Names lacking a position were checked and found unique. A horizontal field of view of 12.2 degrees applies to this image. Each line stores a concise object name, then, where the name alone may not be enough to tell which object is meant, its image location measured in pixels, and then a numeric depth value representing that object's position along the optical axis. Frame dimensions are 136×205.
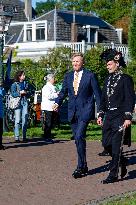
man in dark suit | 10.04
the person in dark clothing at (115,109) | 9.49
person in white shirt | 15.98
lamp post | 17.50
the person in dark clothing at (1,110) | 13.45
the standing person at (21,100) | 15.16
